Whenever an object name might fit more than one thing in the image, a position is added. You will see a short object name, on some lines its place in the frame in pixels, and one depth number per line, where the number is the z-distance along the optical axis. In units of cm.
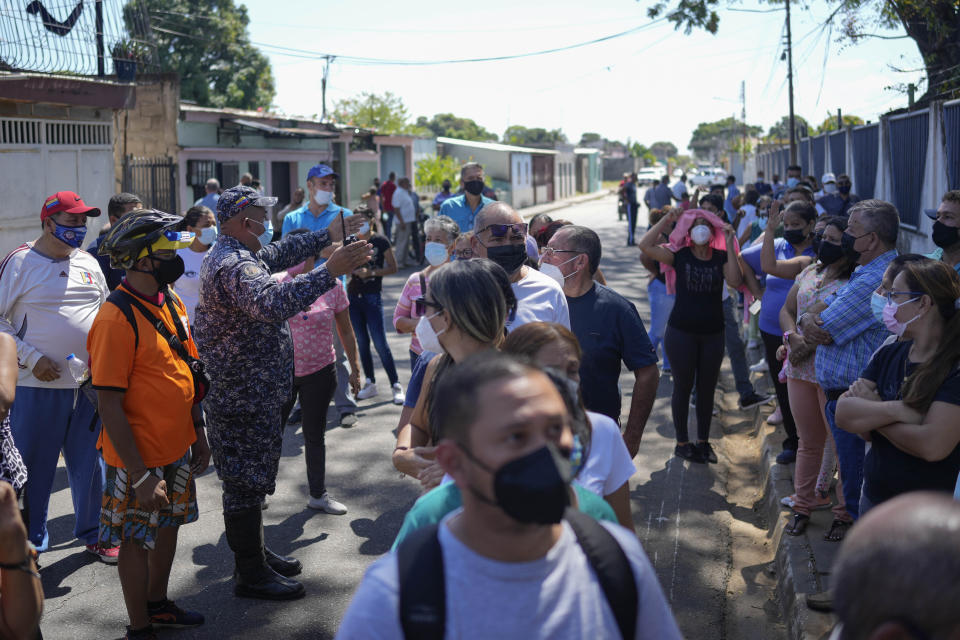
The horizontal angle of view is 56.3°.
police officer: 423
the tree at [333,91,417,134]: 5347
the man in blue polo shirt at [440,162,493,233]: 826
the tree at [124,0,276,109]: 4097
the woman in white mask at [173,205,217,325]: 670
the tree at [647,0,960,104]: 1177
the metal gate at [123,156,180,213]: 1650
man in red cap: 496
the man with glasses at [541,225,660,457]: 433
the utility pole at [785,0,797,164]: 2509
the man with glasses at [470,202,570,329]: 385
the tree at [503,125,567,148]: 11573
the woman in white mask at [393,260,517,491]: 281
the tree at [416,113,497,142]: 11469
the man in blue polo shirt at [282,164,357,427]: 695
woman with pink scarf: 672
